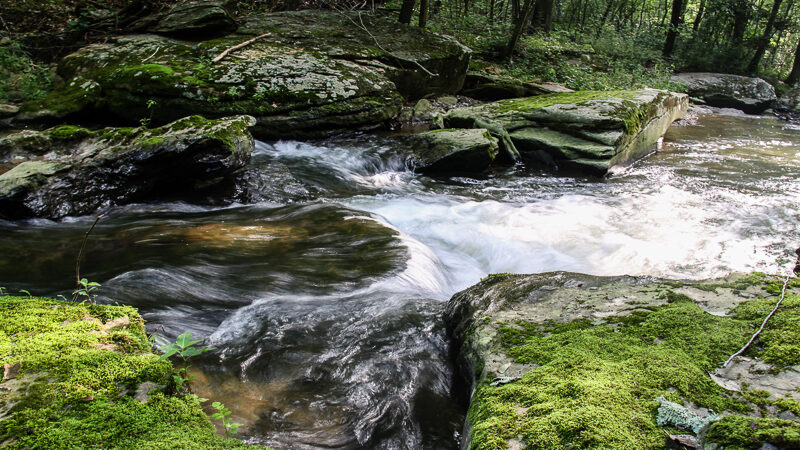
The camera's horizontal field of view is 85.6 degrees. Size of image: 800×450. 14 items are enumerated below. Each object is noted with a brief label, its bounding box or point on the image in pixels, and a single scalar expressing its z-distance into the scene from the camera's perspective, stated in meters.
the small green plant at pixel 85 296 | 3.47
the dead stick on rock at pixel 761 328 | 2.01
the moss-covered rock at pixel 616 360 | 1.64
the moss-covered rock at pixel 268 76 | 8.53
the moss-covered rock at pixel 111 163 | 5.50
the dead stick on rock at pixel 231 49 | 9.48
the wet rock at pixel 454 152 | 8.62
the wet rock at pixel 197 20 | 10.37
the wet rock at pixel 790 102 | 21.19
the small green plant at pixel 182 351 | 1.94
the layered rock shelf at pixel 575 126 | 9.05
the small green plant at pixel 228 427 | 1.88
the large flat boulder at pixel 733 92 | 20.84
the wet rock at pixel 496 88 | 13.77
